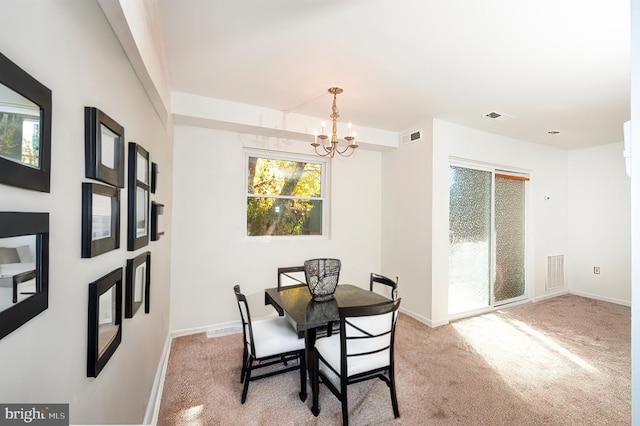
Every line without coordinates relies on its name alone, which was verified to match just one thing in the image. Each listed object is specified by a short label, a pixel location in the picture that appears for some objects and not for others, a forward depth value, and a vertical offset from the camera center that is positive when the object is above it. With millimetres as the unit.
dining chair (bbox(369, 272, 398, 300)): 2498 -639
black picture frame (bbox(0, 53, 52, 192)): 565 +206
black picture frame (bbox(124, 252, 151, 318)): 1445 -398
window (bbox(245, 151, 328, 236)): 3701 +284
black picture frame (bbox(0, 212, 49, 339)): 562 -128
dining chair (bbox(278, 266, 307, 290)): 2936 -645
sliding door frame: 3949 -221
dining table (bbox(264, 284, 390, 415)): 1955 -723
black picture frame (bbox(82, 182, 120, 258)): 965 -18
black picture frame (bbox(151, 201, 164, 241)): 2089 -45
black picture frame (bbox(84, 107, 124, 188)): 973 +257
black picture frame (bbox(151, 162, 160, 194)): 2119 +290
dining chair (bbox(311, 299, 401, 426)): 1761 -925
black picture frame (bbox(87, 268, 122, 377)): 1003 -424
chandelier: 2748 +975
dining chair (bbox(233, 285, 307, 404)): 2064 -984
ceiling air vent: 3377 +1235
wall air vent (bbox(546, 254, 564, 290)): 4863 -973
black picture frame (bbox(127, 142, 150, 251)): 1505 +99
